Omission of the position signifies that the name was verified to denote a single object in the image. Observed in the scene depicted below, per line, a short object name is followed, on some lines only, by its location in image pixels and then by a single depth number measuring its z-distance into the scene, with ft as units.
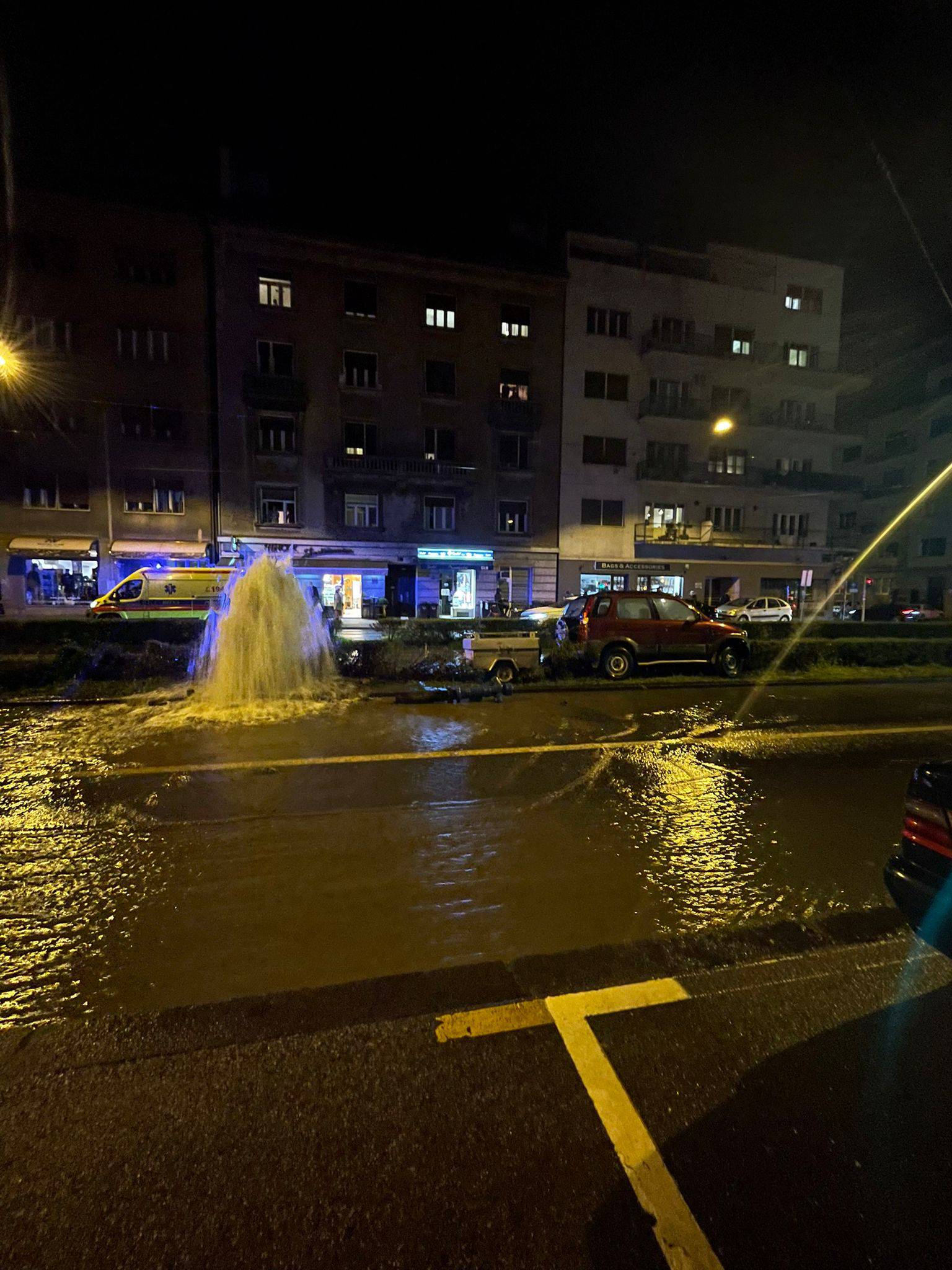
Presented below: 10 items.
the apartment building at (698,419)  107.34
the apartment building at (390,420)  93.56
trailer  39.45
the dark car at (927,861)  9.62
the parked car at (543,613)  80.44
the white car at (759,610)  92.32
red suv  42.70
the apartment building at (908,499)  135.13
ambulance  67.67
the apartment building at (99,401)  86.28
